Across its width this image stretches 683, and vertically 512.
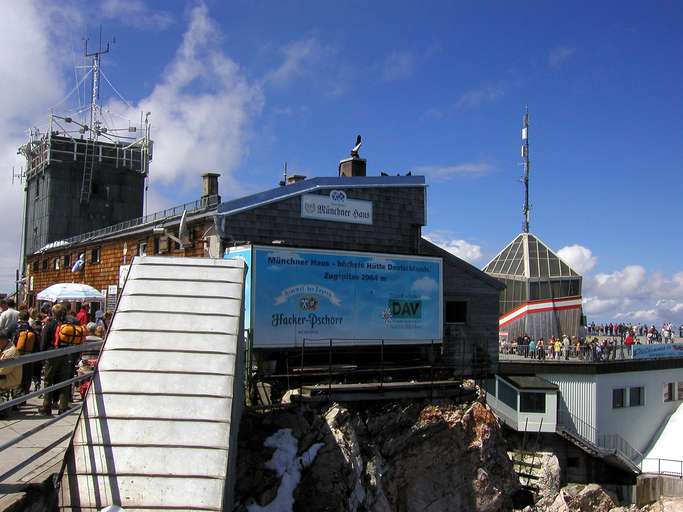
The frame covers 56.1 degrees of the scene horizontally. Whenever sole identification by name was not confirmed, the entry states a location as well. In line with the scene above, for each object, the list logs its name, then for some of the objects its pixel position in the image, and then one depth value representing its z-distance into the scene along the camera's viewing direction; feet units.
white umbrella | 58.65
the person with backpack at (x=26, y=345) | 33.04
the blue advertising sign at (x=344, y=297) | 56.39
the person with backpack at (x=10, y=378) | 30.40
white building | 88.12
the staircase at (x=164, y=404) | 22.13
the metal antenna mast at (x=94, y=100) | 157.28
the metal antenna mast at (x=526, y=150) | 144.56
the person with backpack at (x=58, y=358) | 31.59
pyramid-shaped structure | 116.78
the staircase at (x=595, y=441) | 86.33
